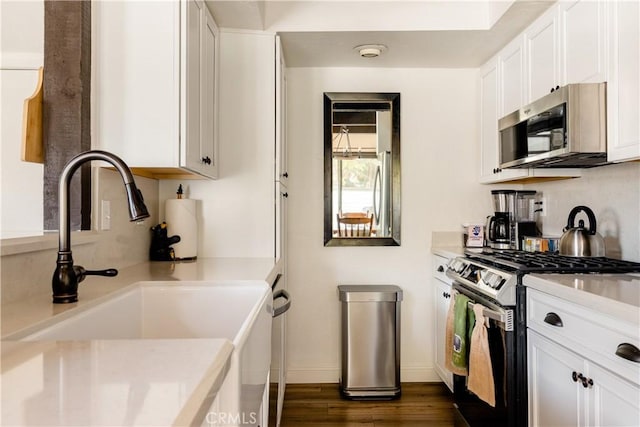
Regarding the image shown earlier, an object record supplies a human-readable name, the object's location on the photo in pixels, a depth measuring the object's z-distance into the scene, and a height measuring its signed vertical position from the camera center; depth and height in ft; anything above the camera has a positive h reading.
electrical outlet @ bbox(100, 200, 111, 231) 5.65 -0.05
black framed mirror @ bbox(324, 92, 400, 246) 9.89 +1.05
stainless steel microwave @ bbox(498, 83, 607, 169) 5.70 +1.26
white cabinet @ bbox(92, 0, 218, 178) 5.65 +1.83
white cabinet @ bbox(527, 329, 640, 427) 3.89 -1.96
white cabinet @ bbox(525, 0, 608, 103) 5.73 +2.61
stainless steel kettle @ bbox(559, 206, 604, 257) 6.53 -0.47
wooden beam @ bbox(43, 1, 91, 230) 5.06 +1.42
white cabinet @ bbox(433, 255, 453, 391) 8.73 -2.19
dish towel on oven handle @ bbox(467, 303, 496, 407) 6.06 -2.34
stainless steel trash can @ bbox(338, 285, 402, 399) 8.89 -2.92
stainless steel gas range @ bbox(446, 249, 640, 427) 5.62 -1.46
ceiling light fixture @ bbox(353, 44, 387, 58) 8.61 +3.49
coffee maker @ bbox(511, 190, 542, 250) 8.82 -0.14
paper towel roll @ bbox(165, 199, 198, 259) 7.22 -0.19
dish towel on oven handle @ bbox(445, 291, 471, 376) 6.98 -2.19
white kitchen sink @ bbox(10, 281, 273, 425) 3.89 -1.12
